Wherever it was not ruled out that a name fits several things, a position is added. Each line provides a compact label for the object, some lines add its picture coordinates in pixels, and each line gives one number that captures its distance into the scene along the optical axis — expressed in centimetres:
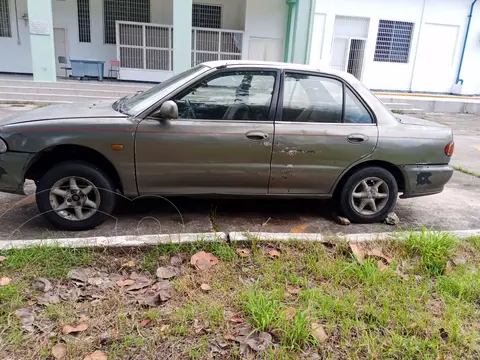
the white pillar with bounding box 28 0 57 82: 1188
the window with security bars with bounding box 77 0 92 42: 1564
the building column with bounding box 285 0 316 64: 1327
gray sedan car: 387
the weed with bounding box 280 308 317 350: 261
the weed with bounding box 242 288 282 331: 273
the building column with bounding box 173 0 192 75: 1238
